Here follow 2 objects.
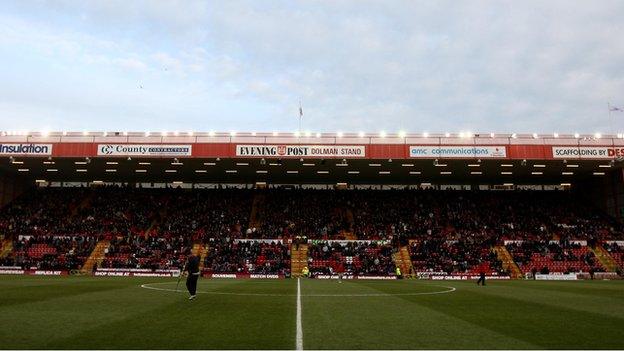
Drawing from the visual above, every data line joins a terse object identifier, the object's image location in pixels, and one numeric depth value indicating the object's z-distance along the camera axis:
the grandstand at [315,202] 43.25
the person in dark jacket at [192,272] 16.19
